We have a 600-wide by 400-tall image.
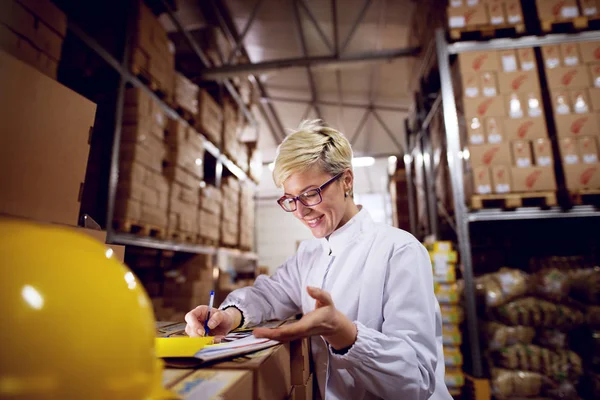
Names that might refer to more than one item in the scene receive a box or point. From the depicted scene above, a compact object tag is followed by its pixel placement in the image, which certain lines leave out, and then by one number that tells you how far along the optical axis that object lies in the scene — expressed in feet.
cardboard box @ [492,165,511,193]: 11.15
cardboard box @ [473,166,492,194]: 11.12
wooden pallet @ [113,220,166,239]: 11.37
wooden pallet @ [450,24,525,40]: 12.03
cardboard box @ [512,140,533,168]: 11.21
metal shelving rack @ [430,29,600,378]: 10.93
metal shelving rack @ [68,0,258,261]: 10.88
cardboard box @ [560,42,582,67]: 11.66
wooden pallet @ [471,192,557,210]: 10.98
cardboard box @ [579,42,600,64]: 11.64
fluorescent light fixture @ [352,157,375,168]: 38.58
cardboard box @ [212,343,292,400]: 2.39
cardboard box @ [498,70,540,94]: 11.66
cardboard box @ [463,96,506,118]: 11.56
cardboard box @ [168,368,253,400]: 1.96
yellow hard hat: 1.49
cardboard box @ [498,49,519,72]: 11.90
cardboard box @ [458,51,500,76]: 11.89
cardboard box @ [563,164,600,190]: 10.94
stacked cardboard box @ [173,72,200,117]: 15.40
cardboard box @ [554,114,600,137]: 11.19
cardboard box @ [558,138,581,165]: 11.07
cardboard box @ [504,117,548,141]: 11.40
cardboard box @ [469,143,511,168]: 11.25
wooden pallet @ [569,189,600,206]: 10.85
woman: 3.51
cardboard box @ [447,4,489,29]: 12.20
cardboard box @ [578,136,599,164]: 11.02
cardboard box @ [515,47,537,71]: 11.85
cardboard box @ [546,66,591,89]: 11.44
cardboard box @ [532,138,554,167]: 11.18
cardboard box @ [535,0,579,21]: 11.98
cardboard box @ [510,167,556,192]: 11.10
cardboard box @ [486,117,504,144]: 11.43
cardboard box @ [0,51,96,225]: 3.24
